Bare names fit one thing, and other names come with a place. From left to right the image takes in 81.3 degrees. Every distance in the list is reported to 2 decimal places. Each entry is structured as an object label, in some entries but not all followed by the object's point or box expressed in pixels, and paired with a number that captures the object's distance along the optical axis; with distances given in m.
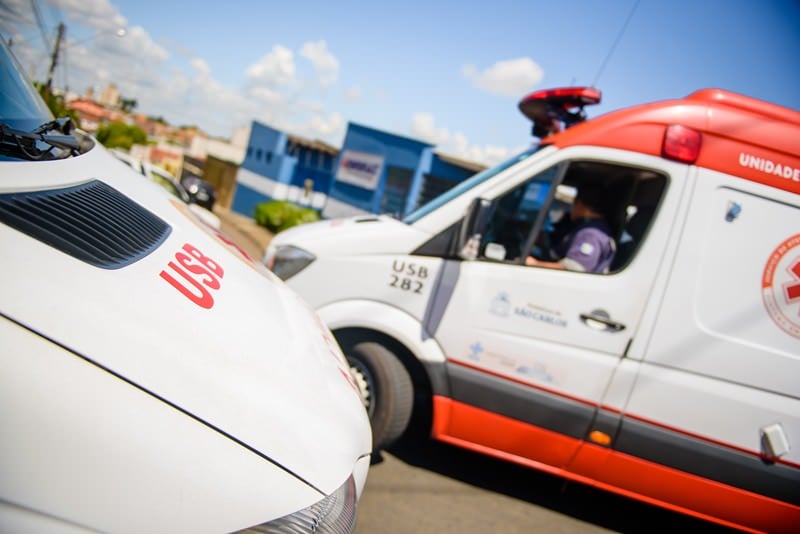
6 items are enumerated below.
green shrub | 17.73
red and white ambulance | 2.61
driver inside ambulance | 2.91
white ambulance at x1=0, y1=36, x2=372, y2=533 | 0.84
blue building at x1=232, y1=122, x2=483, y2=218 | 16.67
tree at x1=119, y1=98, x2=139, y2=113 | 69.00
